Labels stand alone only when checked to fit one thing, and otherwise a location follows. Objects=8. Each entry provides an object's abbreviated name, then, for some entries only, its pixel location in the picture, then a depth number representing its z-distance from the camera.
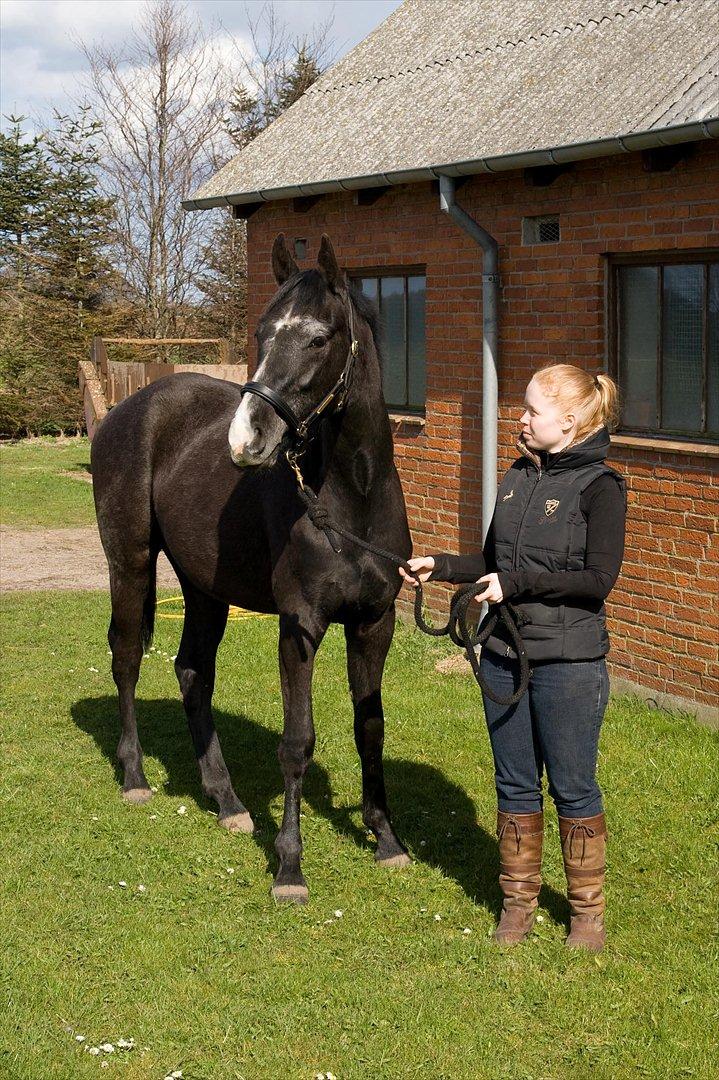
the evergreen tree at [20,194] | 29.03
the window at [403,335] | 9.86
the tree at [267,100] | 33.12
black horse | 4.51
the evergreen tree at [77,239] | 27.92
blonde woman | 4.13
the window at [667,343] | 7.20
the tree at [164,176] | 33.03
